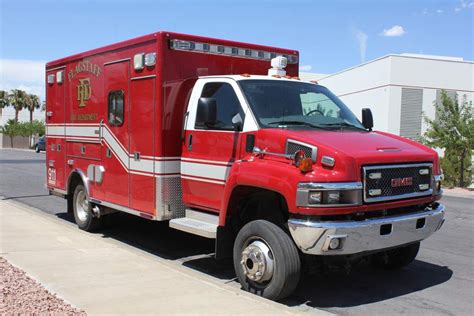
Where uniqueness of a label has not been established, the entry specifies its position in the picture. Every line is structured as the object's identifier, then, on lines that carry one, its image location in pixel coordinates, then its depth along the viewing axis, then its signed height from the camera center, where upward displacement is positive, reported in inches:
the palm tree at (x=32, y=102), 3395.7 +127.6
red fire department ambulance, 195.8 -15.5
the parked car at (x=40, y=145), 1923.0 -89.9
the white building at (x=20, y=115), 3809.1 +42.3
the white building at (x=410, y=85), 1429.6 +128.2
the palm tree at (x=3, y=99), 3302.2 +140.1
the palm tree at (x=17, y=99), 3316.9 +145.8
